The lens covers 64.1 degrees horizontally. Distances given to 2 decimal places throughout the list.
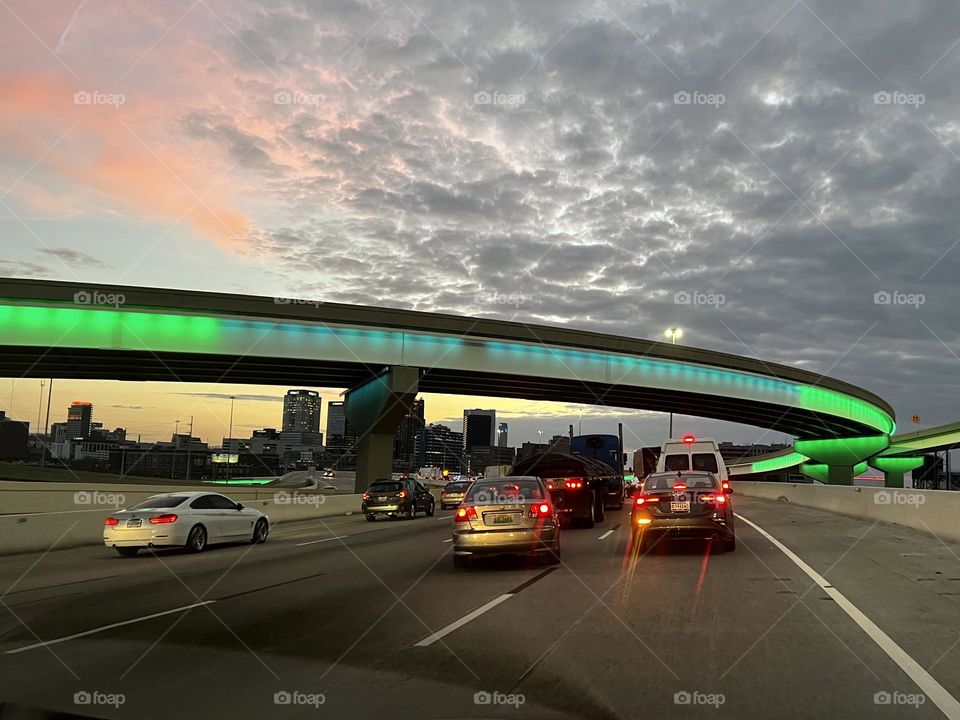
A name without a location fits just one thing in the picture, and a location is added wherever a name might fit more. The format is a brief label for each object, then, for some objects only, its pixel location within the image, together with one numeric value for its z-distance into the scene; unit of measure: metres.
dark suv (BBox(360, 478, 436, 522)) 31.28
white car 17.12
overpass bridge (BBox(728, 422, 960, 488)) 80.69
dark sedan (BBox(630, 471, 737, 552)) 14.81
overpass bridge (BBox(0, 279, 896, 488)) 35.78
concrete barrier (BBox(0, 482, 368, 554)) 18.19
